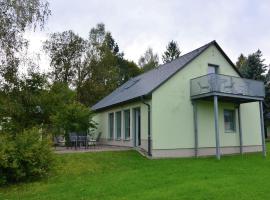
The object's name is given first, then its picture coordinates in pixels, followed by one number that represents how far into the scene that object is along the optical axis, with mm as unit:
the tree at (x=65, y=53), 34844
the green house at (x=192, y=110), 15281
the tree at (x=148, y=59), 49806
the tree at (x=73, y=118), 20812
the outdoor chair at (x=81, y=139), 18328
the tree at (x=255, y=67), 29408
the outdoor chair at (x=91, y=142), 19431
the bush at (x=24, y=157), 9227
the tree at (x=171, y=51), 54094
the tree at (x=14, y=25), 9695
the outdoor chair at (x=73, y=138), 18000
